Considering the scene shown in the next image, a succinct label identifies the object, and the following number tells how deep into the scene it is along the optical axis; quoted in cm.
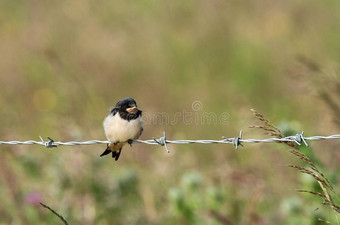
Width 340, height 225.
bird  761
